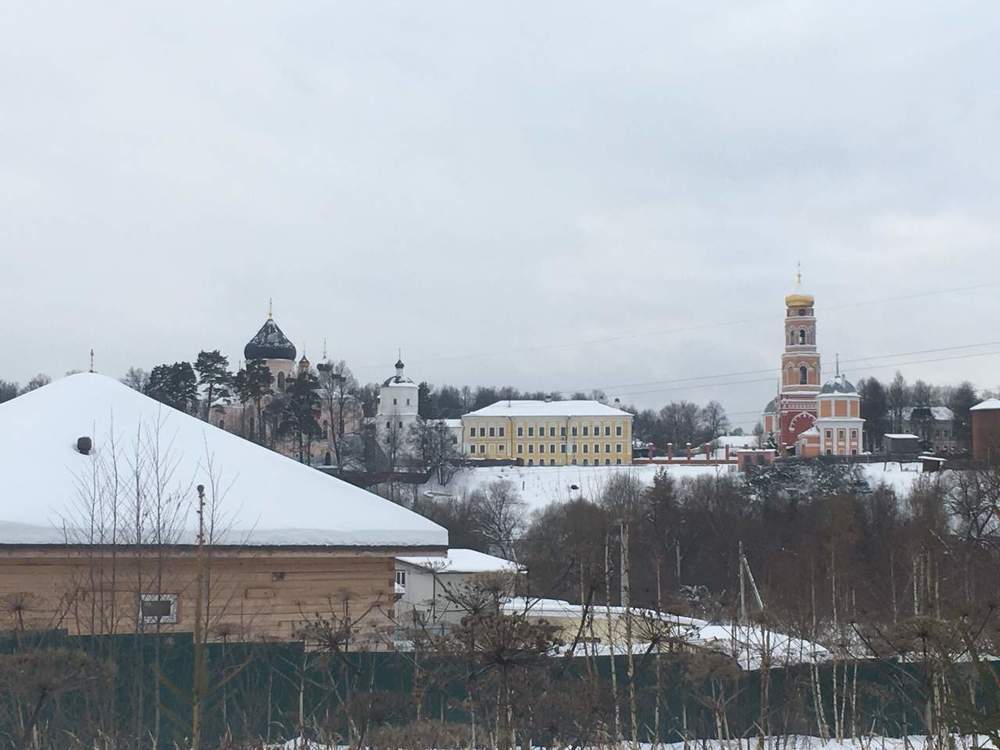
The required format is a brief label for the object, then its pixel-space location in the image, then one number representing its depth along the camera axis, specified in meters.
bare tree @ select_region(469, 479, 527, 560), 58.89
